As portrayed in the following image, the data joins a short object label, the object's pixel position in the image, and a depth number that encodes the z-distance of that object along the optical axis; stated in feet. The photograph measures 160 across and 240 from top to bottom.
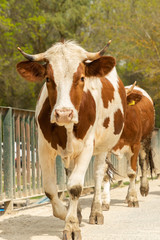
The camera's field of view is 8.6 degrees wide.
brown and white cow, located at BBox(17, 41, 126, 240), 39.83
